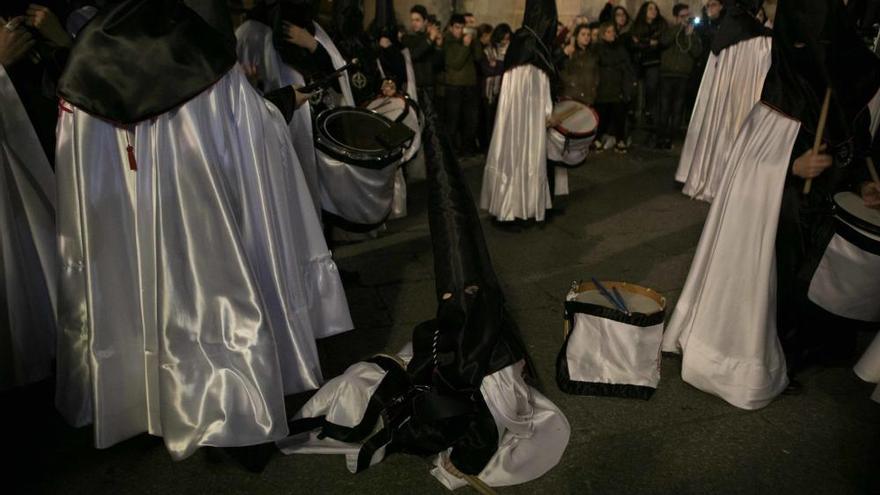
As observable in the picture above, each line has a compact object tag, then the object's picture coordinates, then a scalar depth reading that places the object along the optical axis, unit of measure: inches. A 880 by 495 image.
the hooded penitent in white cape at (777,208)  114.7
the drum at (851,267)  121.3
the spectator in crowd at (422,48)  370.3
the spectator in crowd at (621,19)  424.8
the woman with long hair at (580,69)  387.2
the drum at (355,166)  147.8
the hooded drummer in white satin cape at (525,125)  234.7
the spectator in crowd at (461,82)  377.4
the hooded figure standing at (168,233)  98.7
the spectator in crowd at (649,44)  408.5
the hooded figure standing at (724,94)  272.4
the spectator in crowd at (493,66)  388.2
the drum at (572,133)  231.8
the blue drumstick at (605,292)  133.7
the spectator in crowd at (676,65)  391.9
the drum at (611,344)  129.5
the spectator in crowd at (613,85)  398.6
